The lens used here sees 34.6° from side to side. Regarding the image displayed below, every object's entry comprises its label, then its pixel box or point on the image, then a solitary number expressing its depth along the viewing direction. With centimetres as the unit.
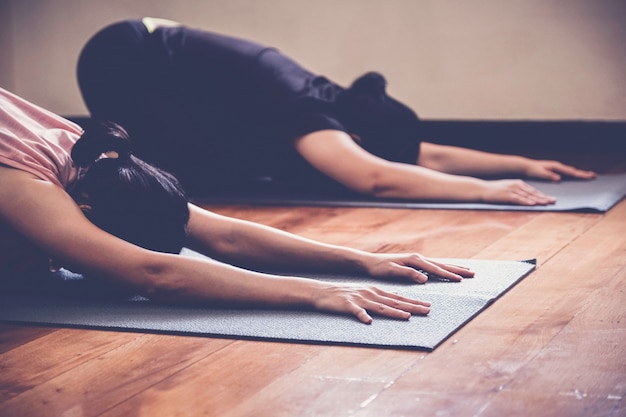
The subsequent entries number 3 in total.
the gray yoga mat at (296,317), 175
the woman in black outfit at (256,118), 304
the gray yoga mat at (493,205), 288
